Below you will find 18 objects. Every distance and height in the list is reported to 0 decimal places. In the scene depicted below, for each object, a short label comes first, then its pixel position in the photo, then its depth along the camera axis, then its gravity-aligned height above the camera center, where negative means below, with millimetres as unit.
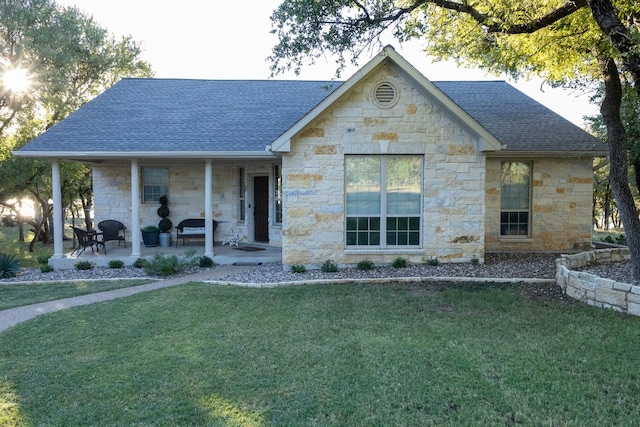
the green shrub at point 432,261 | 9820 -1330
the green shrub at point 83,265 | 10805 -1597
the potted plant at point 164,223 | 13219 -665
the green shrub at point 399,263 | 9727 -1359
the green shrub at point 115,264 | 10789 -1557
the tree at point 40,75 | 16953 +5323
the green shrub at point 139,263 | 10860 -1543
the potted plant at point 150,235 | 13102 -1022
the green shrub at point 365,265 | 9633 -1394
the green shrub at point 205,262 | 10852 -1512
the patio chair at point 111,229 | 12898 -845
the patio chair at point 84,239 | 11867 -1062
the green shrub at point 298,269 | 9609 -1480
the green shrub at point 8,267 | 10461 -1615
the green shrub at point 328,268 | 9531 -1444
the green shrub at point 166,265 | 9797 -1470
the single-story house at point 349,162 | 9648 +1041
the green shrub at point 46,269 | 10742 -1681
